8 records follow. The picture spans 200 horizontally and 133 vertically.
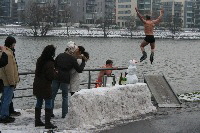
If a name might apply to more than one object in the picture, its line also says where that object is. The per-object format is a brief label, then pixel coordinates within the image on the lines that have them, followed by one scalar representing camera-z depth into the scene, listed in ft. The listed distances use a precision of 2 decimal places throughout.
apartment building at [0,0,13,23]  588.17
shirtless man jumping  39.11
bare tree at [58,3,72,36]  474.49
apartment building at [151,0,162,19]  533.96
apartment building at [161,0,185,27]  533.34
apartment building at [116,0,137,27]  542.16
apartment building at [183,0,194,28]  565.12
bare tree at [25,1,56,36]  407.44
